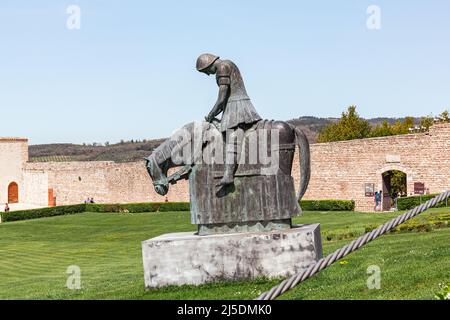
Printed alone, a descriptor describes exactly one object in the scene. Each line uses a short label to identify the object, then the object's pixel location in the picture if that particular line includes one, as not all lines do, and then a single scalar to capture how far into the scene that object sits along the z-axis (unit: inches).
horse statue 358.9
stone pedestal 350.0
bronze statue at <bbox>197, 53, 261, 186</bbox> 356.2
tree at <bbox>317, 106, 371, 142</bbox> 2364.7
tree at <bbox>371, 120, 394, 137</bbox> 2284.7
